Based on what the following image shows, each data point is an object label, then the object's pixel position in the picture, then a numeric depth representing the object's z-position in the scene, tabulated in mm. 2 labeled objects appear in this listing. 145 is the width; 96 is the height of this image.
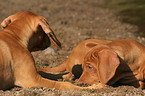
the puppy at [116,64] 8820
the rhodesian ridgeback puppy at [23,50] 8547
